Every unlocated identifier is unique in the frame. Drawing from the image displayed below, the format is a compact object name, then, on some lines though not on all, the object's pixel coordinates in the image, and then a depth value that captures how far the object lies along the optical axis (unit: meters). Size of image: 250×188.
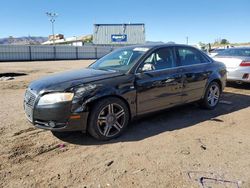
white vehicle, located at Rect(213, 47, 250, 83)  6.03
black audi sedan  2.90
